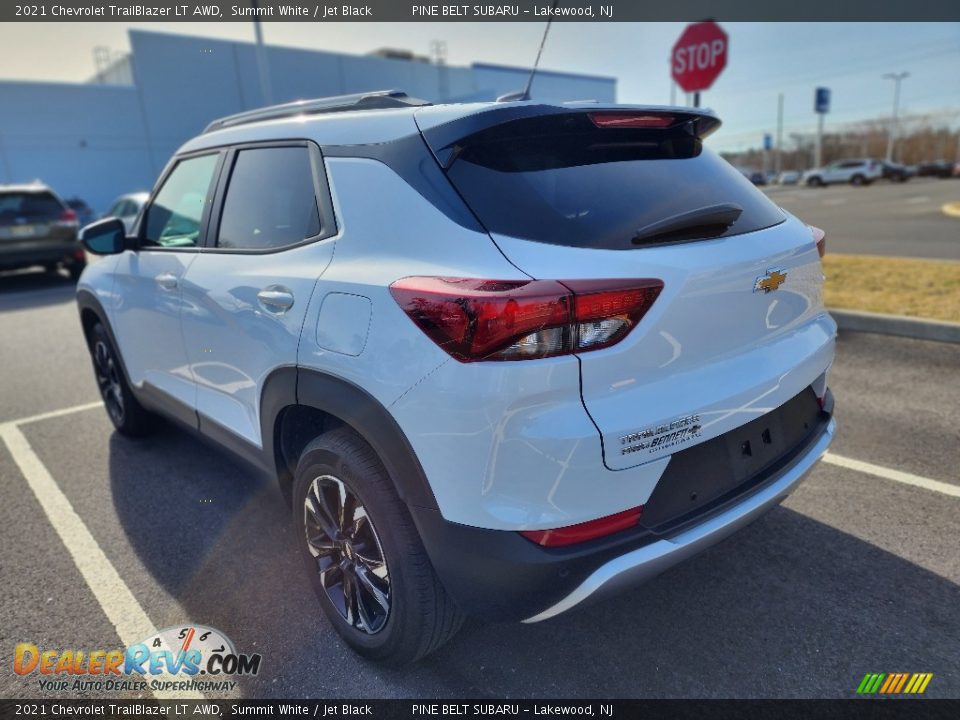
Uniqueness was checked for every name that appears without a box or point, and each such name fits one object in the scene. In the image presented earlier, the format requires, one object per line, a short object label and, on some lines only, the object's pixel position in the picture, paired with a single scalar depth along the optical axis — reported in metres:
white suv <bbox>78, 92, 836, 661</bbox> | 1.74
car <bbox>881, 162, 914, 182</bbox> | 45.00
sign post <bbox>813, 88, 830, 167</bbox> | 53.84
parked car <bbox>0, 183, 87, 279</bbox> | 11.67
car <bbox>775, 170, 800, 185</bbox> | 58.19
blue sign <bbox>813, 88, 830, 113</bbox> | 54.06
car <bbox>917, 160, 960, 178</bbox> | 49.19
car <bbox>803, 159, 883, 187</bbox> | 43.38
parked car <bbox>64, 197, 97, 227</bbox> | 26.65
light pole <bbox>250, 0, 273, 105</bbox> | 19.75
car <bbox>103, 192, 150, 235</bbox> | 12.76
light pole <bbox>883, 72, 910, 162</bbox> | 74.00
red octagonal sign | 8.27
